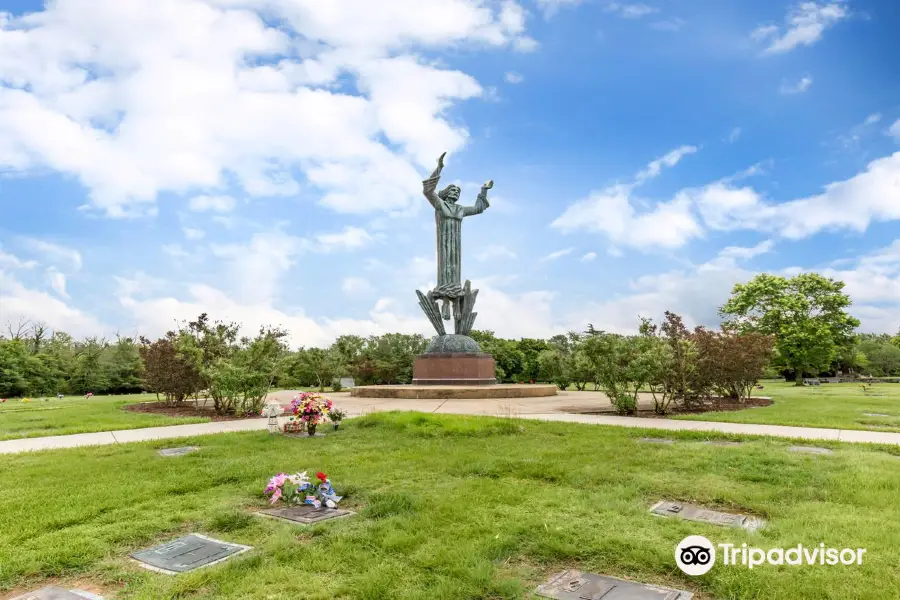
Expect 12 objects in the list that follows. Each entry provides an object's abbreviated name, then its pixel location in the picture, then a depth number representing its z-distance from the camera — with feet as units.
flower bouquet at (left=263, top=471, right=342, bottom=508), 14.56
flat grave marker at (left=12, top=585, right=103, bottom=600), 9.34
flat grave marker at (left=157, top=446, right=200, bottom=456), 23.00
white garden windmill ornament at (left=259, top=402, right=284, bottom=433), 28.71
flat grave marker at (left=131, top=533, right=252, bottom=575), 10.60
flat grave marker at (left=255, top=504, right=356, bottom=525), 13.35
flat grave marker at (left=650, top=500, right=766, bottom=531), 12.80
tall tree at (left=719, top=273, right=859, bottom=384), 107.96
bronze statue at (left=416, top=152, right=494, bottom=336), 71.46
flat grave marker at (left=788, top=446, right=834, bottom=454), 22.28
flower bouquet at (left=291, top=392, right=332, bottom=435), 27.53
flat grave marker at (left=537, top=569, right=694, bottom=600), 9.12
